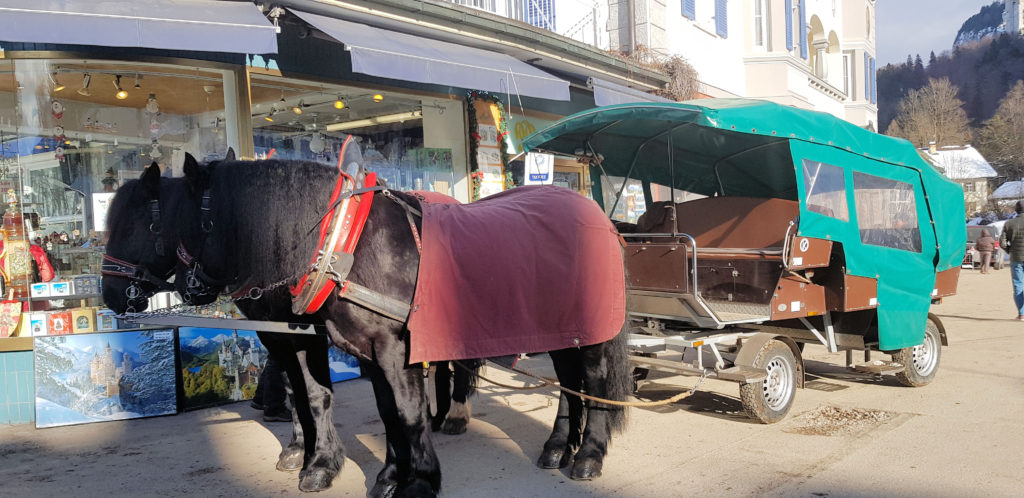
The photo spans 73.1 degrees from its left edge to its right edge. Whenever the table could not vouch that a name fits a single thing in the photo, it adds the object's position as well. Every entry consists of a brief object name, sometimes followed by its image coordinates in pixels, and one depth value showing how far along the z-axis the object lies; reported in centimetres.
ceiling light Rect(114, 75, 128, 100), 662
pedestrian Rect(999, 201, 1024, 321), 1076
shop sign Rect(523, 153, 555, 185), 838
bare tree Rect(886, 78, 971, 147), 5247
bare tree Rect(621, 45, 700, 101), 1241
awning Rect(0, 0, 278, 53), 507
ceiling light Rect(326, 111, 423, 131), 830
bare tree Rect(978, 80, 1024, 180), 5284
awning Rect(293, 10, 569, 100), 656
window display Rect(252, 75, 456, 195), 756
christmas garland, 948
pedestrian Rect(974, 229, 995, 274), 2212
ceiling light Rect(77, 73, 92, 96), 654
